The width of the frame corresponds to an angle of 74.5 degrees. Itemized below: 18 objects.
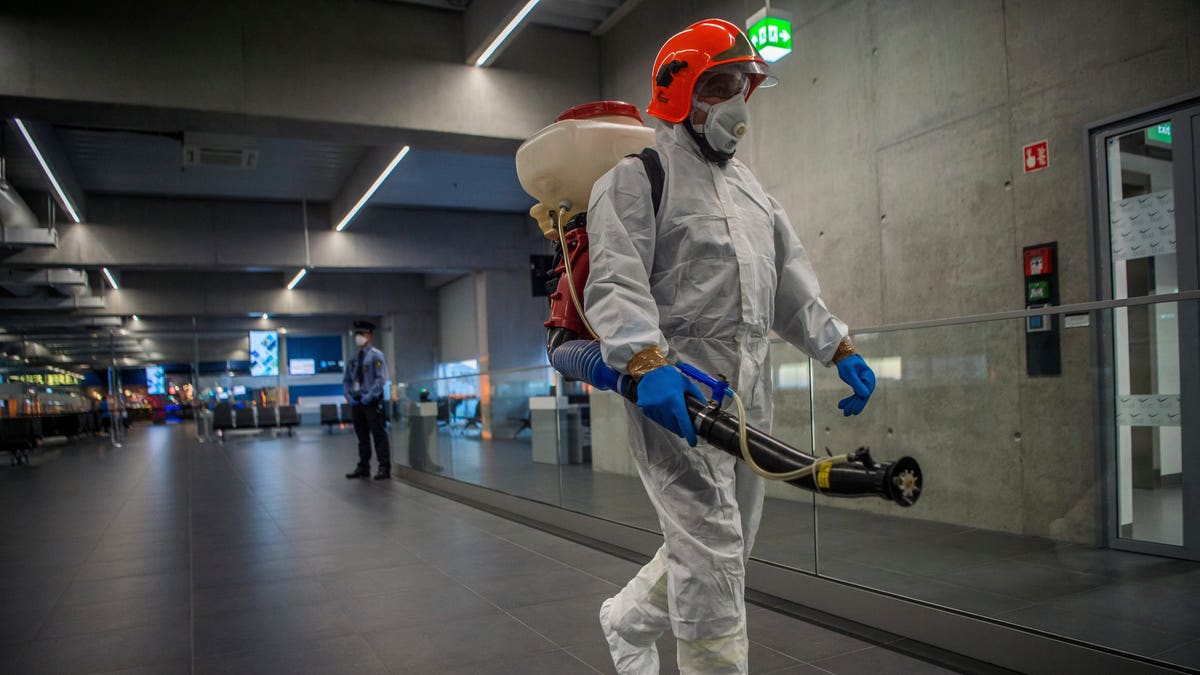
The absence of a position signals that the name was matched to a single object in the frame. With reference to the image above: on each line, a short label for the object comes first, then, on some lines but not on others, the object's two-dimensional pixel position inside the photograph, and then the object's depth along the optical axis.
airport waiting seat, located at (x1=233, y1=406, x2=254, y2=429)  21.39
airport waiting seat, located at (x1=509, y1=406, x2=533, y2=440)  6.46
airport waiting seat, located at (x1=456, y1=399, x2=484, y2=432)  7.23
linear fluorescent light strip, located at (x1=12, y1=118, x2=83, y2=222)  8.60
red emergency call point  4.32
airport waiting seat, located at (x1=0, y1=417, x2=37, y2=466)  13.45
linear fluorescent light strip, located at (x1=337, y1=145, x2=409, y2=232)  10.26
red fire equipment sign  4.35
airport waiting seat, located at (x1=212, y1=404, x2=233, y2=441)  20.60
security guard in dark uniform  9.35
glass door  2.29
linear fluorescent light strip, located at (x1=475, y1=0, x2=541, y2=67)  6.59
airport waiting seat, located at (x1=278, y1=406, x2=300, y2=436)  21.83
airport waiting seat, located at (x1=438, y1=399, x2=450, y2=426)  8.26
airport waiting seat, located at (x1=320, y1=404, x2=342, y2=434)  23.09
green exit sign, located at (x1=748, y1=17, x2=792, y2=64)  5.73
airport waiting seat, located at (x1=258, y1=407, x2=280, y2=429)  21.84
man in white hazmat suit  1.85
